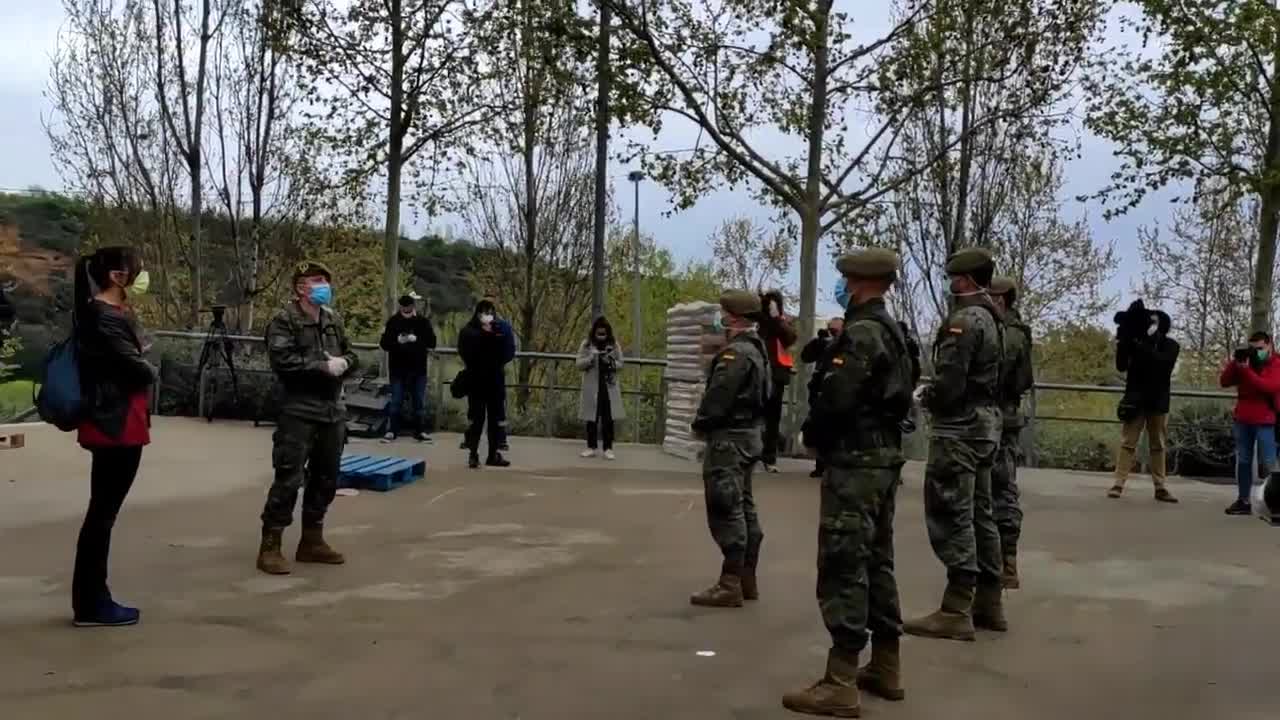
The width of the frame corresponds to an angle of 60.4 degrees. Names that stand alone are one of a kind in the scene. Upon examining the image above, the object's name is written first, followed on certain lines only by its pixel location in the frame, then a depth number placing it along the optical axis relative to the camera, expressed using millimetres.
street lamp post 34688
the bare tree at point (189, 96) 20781
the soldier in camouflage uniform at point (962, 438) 5531
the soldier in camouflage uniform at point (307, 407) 6496
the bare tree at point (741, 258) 37656
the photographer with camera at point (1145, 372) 10328
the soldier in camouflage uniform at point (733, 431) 5906
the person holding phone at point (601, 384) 12617
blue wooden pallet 9828
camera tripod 15680
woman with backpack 5145
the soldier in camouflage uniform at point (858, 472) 4410
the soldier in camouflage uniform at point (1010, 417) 6152
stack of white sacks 13016
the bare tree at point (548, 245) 23625
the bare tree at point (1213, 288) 26203
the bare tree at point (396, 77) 16094
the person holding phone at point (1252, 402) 9906
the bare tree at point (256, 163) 20672
